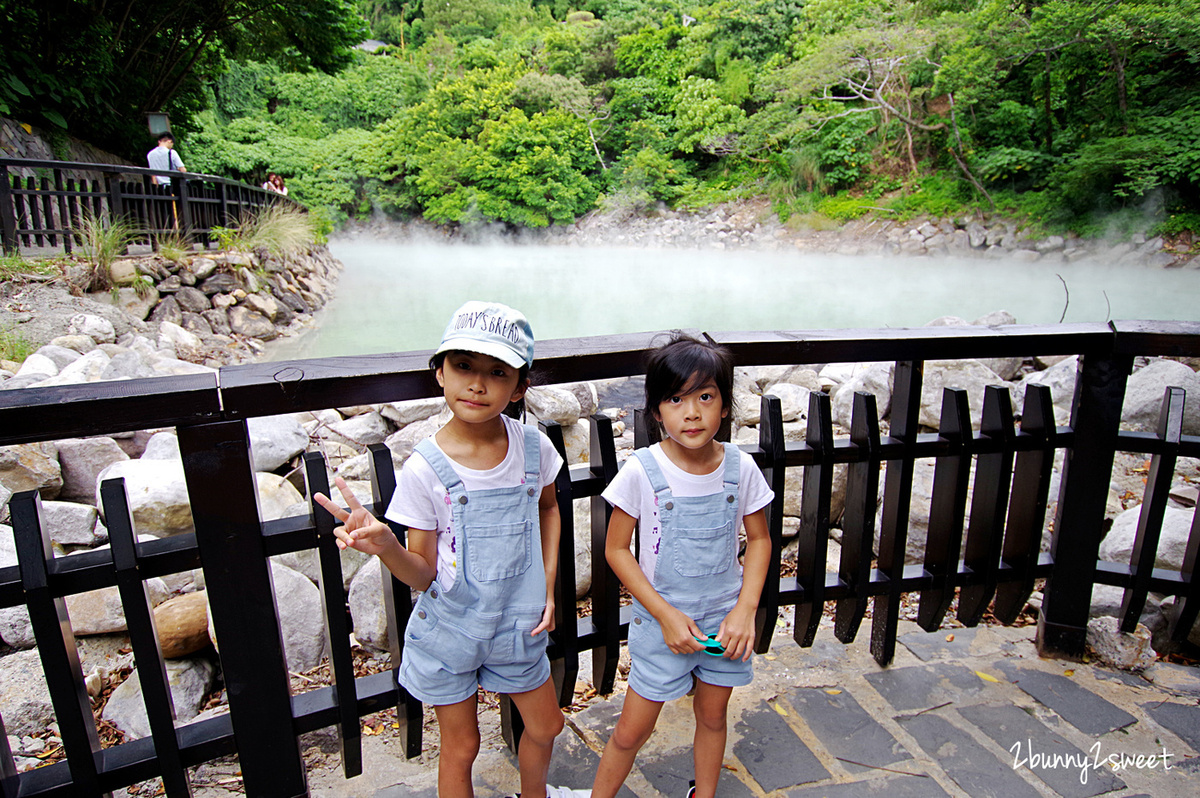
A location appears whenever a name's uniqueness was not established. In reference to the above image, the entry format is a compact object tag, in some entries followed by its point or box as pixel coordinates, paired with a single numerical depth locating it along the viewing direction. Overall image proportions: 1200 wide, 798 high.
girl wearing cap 1.25
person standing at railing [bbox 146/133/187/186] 9.57
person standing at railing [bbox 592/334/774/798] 1.34
